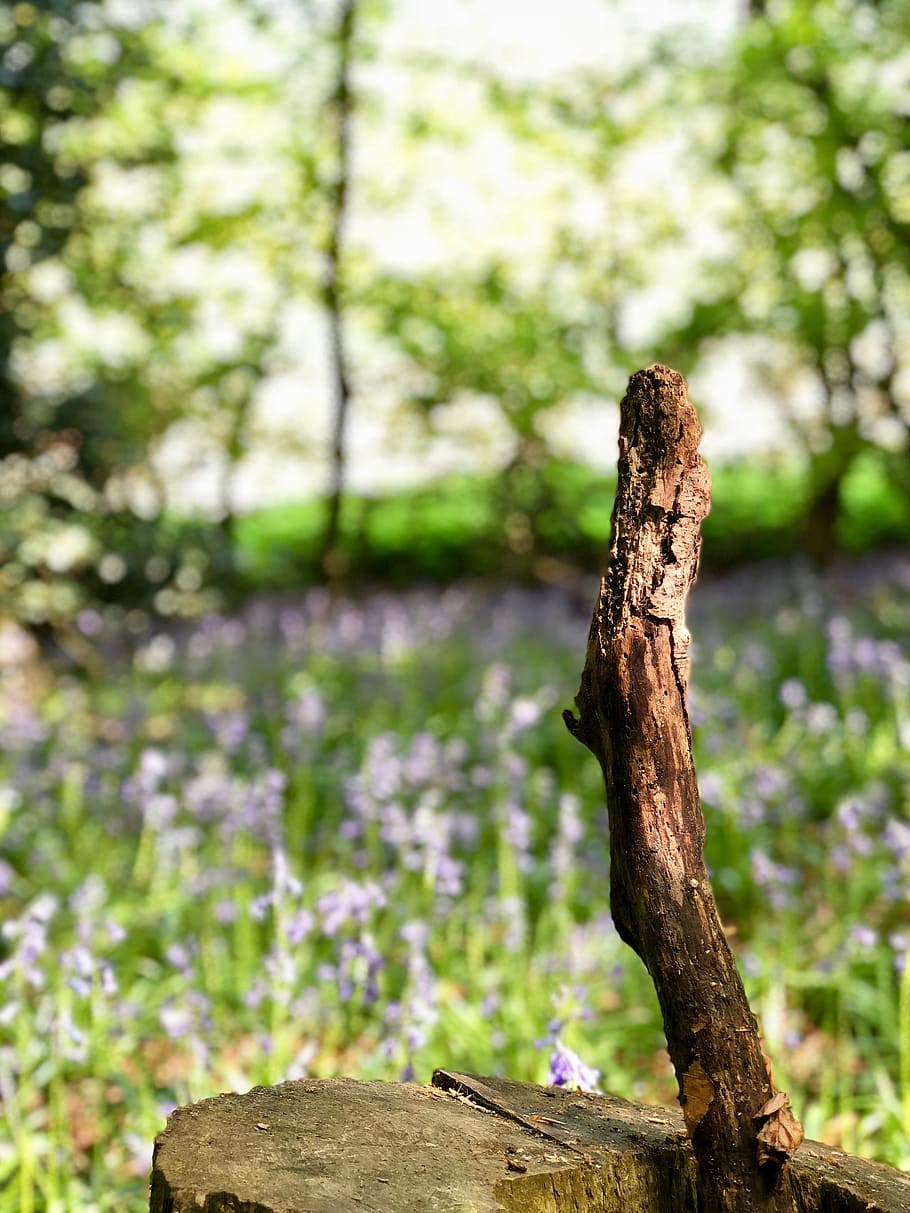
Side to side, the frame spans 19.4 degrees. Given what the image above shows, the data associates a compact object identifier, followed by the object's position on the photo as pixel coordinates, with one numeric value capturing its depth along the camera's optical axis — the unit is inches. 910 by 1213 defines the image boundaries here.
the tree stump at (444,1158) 34.1
